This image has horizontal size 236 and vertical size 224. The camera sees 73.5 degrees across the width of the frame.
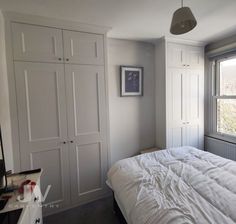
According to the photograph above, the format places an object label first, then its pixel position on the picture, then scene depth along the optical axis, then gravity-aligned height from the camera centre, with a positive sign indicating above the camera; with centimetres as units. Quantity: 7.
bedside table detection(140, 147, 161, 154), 280 -87
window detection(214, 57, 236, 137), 269 +4
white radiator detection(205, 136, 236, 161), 259 -85
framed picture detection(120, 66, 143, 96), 264 +37
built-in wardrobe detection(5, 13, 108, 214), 183 -1
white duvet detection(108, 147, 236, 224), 106 -74
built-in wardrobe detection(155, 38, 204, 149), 267 +11
